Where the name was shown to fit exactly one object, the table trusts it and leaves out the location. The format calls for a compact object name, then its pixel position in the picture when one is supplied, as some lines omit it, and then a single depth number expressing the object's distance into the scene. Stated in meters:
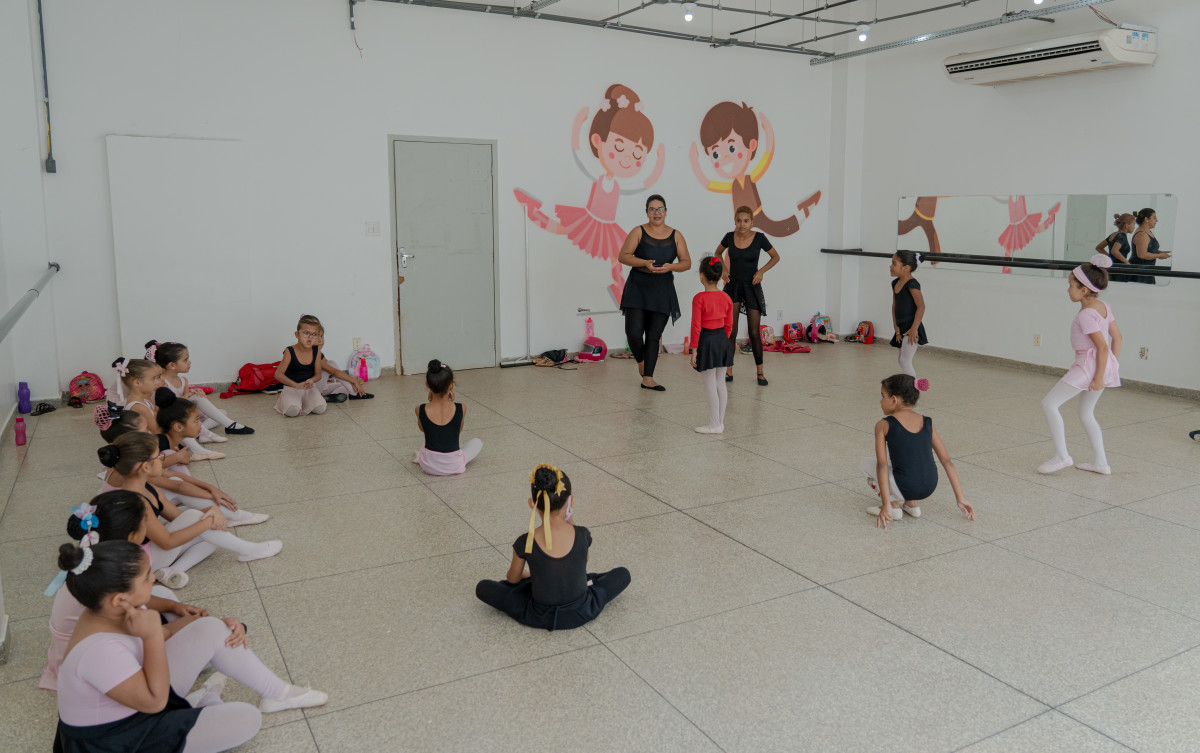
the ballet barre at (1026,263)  7.44
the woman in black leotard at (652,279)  7.63
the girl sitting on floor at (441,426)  5.21
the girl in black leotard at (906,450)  4.33
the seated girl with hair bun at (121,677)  2.26
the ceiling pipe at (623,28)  8.16
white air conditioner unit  7.40
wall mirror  7.72
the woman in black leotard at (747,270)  8.16
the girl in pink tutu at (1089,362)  5.09
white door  8.41
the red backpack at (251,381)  7.71
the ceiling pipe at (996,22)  7.21
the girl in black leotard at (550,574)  3.20
